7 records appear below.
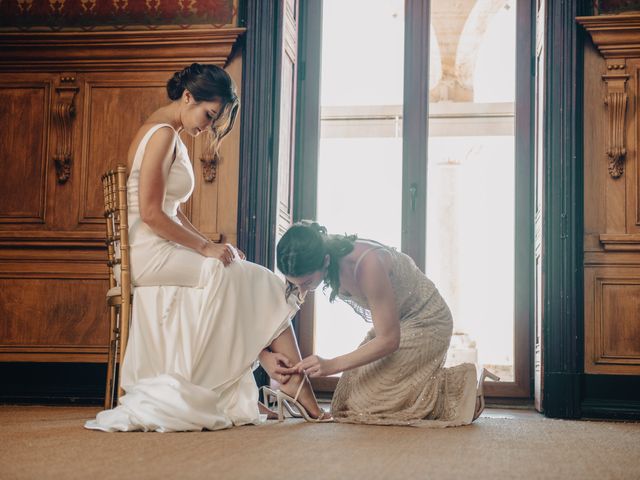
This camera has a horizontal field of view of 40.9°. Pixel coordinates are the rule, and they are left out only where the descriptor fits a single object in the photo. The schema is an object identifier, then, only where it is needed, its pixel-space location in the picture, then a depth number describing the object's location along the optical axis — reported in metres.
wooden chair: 3.19
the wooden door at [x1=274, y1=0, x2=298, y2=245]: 4.52
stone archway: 6.59
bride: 3.01
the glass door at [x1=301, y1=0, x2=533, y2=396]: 4.75
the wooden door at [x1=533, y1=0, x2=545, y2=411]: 4.29
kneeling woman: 3.00
